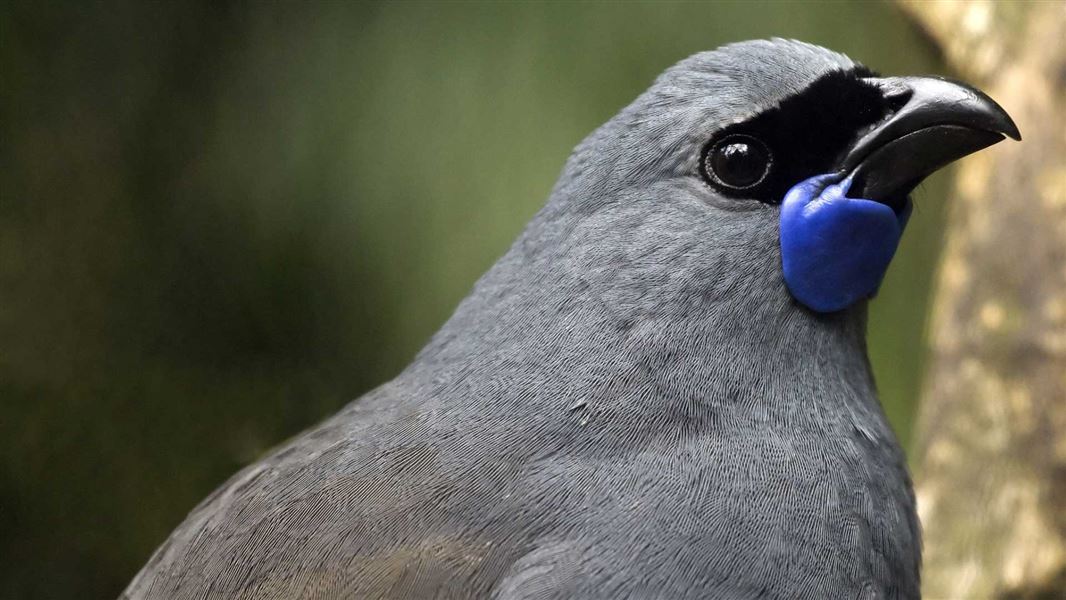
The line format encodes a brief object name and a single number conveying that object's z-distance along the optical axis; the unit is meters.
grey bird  1.96
